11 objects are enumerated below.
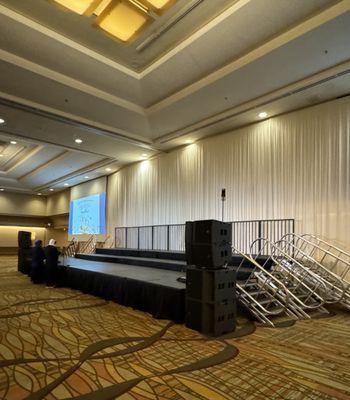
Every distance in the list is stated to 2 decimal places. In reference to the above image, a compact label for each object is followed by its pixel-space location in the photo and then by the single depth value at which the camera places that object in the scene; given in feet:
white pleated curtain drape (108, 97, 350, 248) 22.26
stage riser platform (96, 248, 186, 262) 27.57
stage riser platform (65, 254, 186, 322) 14.67
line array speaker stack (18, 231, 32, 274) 33.37
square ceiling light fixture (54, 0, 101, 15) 14.51
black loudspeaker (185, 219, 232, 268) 12.65
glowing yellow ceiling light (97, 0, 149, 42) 15.61
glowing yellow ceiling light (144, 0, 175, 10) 14.88
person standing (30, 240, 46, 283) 26.48
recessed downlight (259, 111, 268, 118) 25.72
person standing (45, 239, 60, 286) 24.73
